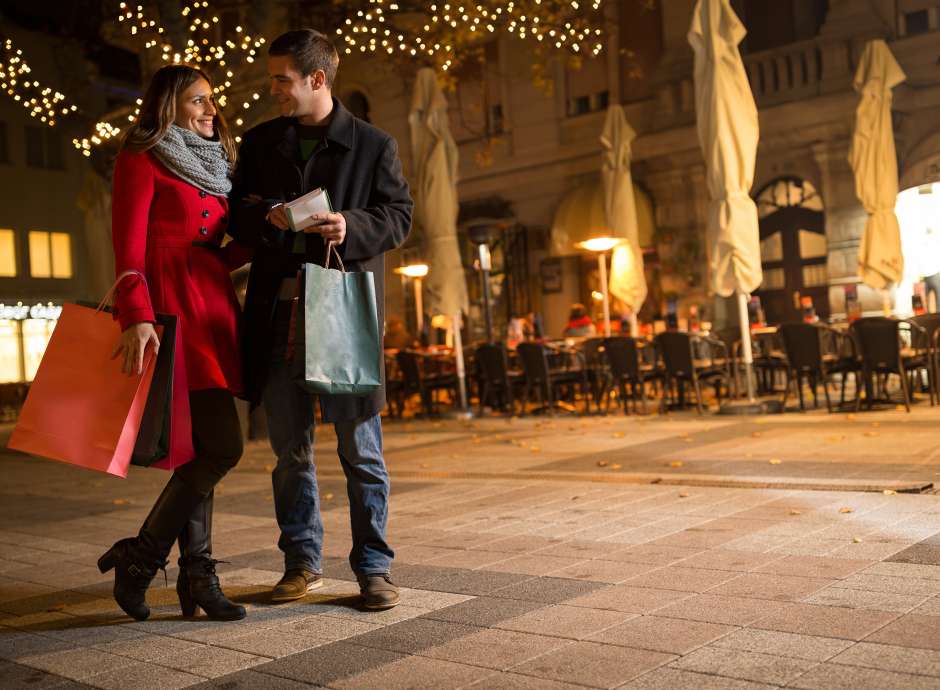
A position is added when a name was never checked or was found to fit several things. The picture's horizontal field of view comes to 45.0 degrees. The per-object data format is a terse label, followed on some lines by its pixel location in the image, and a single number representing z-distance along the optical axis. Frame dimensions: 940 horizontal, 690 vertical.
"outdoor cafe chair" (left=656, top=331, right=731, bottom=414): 13.54
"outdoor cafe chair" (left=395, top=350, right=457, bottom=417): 16.42
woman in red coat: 4.04
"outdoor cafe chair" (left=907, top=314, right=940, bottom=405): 12.41
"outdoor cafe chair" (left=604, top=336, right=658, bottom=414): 14.11
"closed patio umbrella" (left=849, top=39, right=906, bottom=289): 14.13
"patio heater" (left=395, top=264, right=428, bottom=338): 20.69
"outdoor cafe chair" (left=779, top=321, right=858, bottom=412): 12.37
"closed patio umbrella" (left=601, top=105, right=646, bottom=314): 17.27
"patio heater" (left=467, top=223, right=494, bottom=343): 17.02
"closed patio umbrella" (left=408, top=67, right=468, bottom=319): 15.20
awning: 22.66
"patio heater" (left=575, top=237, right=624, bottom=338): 17.20
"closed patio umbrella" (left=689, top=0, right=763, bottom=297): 12.09
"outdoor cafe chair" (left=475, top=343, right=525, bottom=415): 15.30
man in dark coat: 4.14
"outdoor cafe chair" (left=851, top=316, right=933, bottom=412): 11.58
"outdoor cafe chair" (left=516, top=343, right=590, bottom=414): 14.67
